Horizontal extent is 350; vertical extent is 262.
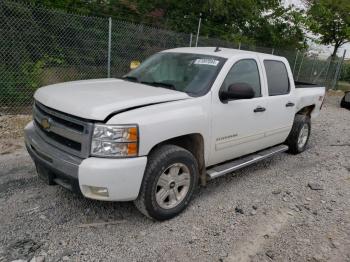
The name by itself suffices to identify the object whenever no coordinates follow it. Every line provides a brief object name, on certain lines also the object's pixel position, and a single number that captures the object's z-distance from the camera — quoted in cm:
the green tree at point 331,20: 1825
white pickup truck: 290
